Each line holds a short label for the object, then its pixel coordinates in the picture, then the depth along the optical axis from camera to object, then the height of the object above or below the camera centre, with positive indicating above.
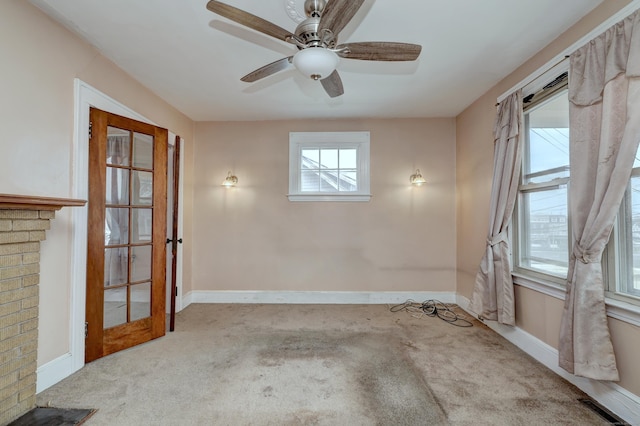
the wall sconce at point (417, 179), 3.76 +0.52
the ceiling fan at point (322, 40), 1.34 +0.98
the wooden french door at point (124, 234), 2.27 -0.17
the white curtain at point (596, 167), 1.62 +0.32
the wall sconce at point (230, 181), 3.86 +0.50
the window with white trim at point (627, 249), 1.68 -0.20
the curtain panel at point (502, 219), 2.56 -0.02
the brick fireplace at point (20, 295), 1.57 -0.48
